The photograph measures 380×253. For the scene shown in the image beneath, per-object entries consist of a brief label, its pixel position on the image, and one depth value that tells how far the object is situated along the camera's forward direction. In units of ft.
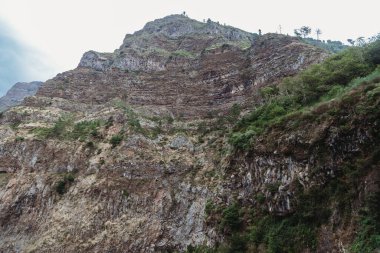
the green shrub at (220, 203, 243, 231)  98.30
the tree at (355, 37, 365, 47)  145.69
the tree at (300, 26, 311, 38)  360.28
